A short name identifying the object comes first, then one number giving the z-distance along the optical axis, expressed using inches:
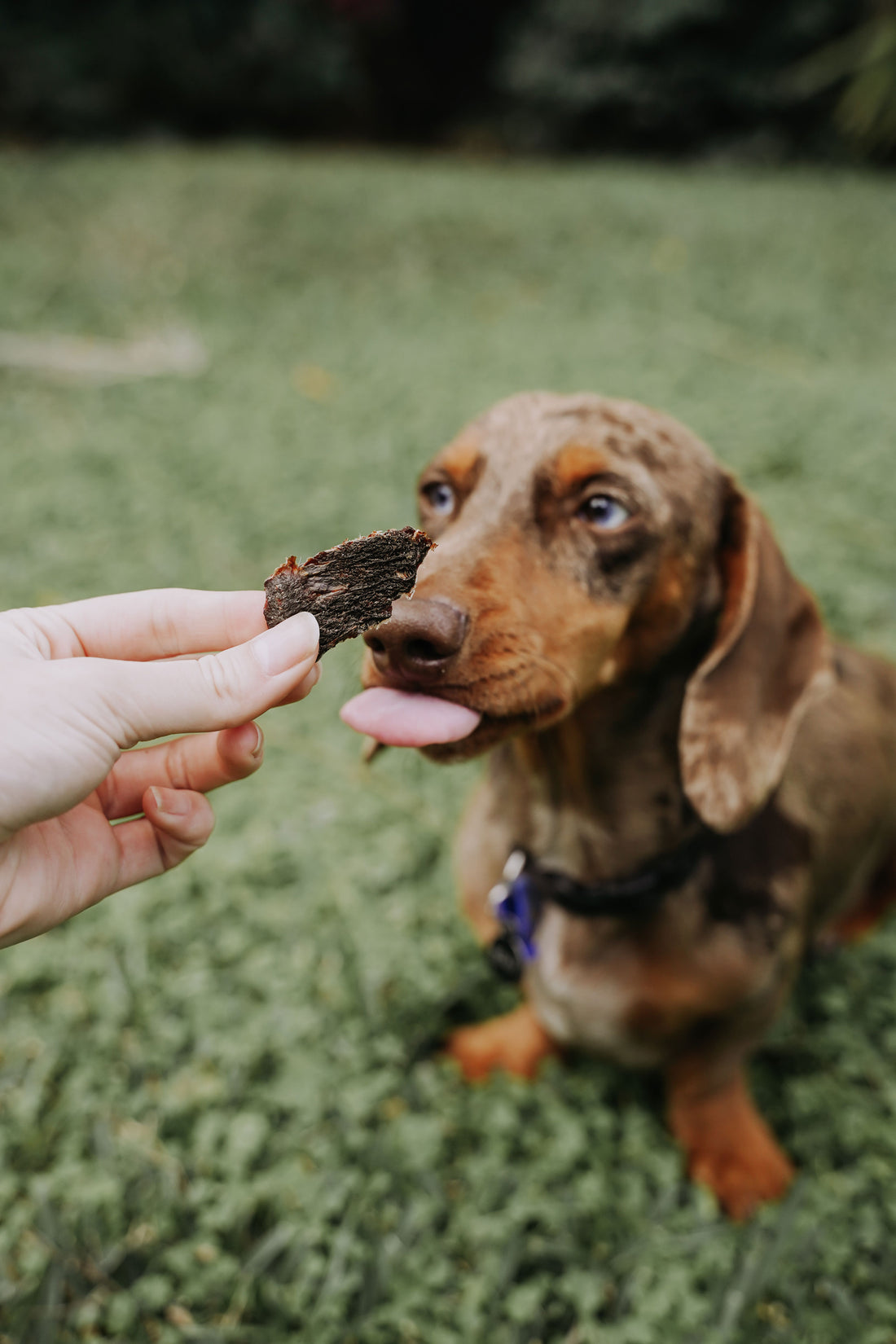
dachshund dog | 14.2
